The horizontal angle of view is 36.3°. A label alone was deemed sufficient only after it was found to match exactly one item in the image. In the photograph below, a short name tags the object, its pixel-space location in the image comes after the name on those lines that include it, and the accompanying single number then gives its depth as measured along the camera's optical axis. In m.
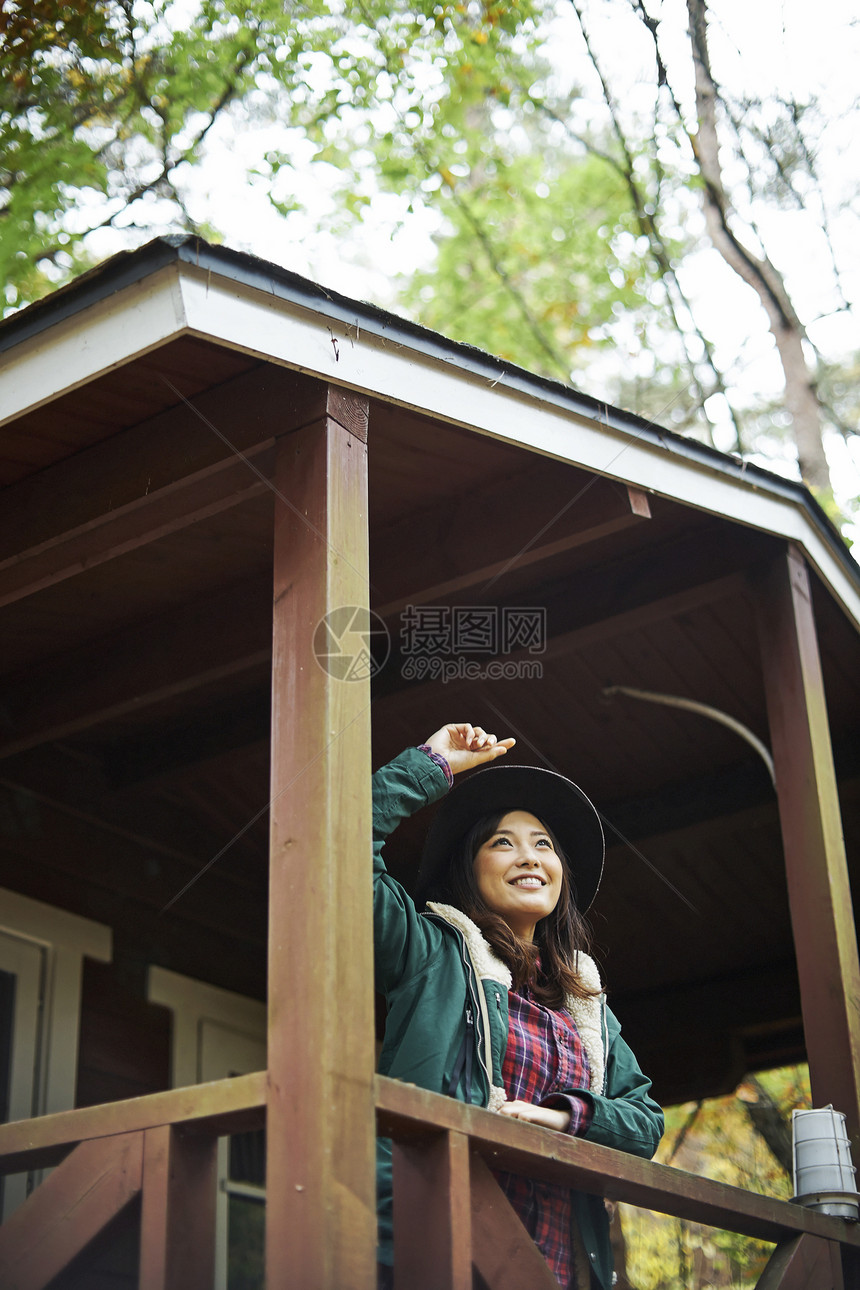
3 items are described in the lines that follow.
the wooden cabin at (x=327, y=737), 2.54
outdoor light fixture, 3.42
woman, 3.07
